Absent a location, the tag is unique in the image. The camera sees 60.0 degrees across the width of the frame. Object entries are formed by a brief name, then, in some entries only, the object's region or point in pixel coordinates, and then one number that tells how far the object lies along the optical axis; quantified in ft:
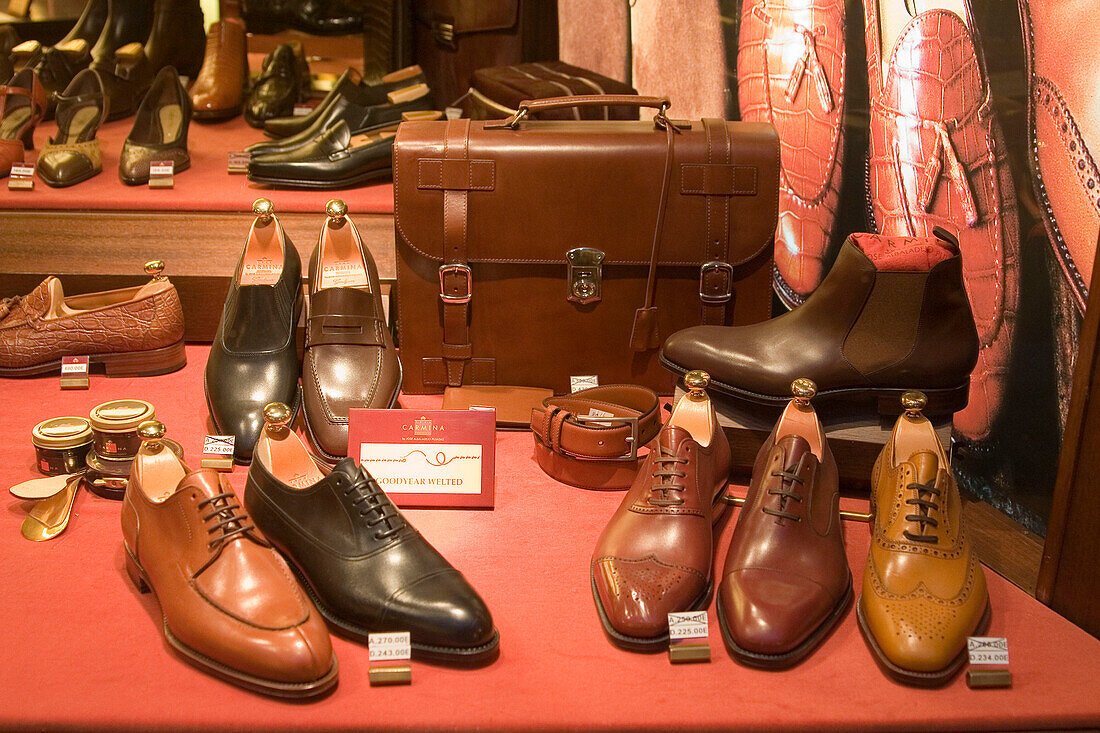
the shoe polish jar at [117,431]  4.96
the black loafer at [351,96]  8.16
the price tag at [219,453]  5.12
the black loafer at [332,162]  7.79
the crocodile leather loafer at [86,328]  6.26
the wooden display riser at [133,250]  7.06
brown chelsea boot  4.81
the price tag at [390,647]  3.62
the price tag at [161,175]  7.69
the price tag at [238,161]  8.20
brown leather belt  5.06
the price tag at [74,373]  6.26
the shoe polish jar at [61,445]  5.05
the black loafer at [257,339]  5.27
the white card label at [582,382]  6.01
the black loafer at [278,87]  9.75
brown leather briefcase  5.83
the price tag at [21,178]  7.48
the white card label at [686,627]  3.80
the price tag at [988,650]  3.67
